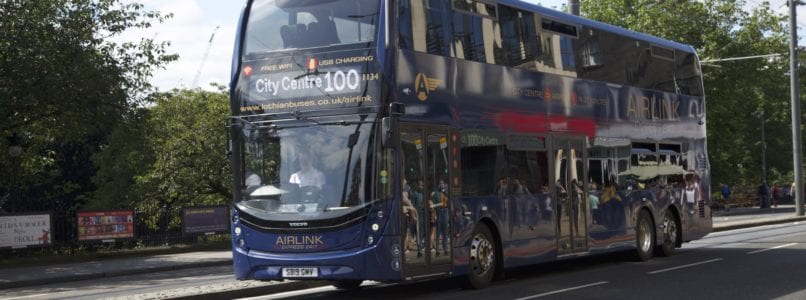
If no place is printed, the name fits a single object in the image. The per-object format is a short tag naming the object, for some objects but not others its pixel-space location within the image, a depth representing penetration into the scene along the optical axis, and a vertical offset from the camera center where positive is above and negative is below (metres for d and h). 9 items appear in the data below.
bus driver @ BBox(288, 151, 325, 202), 13.64 +0.15
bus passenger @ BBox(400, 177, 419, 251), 13.88 -0.36
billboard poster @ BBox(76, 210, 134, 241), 29.17 -0.69
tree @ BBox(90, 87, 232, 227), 55.28 +1.31
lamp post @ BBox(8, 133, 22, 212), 29.41 +1.34
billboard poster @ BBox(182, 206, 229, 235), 32.16 -0.71
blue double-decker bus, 13.64 +0.62
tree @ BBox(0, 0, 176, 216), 27.81 +3.17
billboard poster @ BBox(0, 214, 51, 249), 27.17 -0.71
